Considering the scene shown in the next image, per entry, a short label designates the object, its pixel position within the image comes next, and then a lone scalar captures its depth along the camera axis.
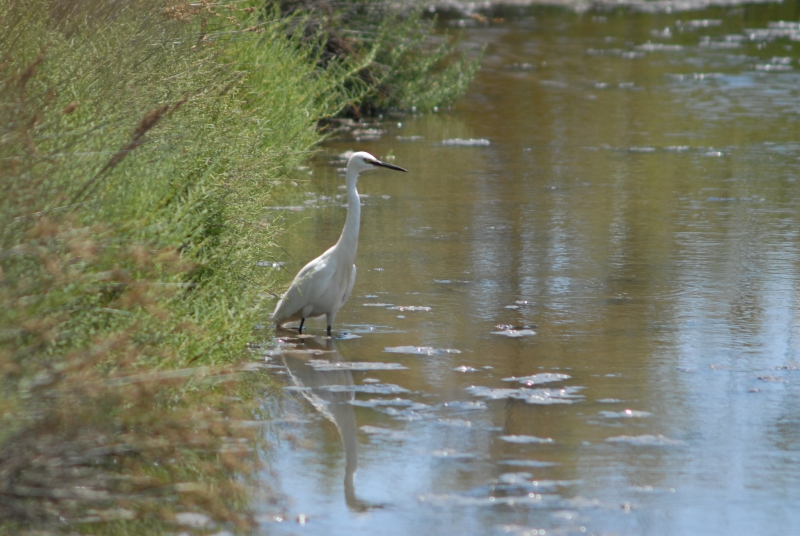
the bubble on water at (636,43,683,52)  38.84
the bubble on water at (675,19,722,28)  47.44
